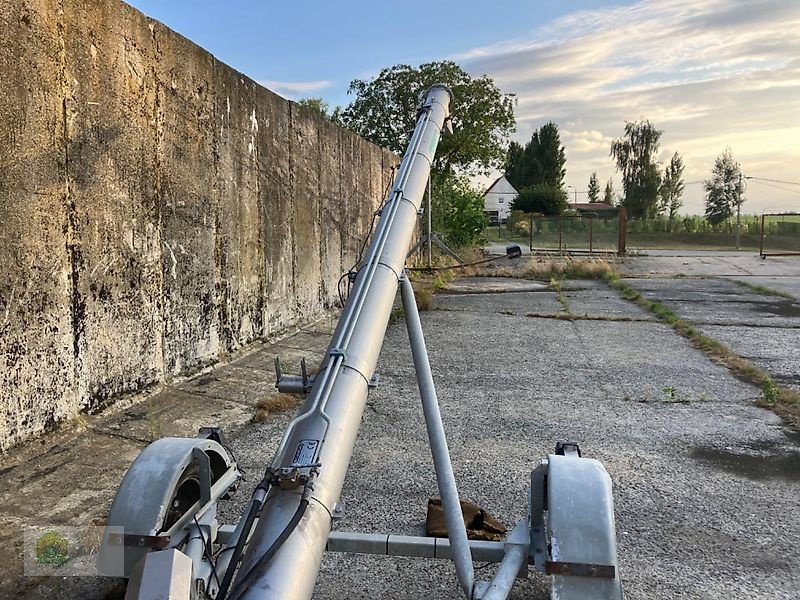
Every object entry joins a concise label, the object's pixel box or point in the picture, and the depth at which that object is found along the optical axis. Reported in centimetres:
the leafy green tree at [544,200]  5653
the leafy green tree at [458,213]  2166
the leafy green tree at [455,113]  2809
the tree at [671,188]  6406
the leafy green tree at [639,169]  6481
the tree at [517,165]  6719
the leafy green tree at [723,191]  5722
